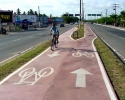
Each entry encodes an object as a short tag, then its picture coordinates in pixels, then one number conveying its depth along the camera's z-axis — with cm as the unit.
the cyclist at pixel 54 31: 956
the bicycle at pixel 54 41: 948
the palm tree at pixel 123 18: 4595
